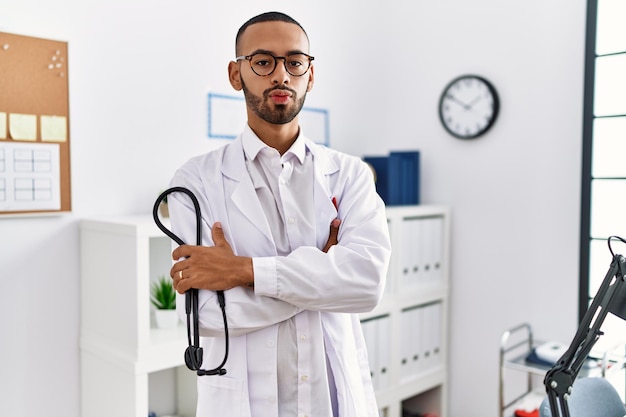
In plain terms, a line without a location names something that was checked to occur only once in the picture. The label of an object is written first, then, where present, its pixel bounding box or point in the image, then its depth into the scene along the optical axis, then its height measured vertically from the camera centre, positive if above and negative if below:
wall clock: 3.05 +0.42
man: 1.36 -0.16
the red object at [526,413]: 2.55 -0.96
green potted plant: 2.29 -0.47
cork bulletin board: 2.10 +0.20
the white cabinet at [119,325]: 2.06 -0.51
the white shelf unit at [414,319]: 2.91 -0.67
